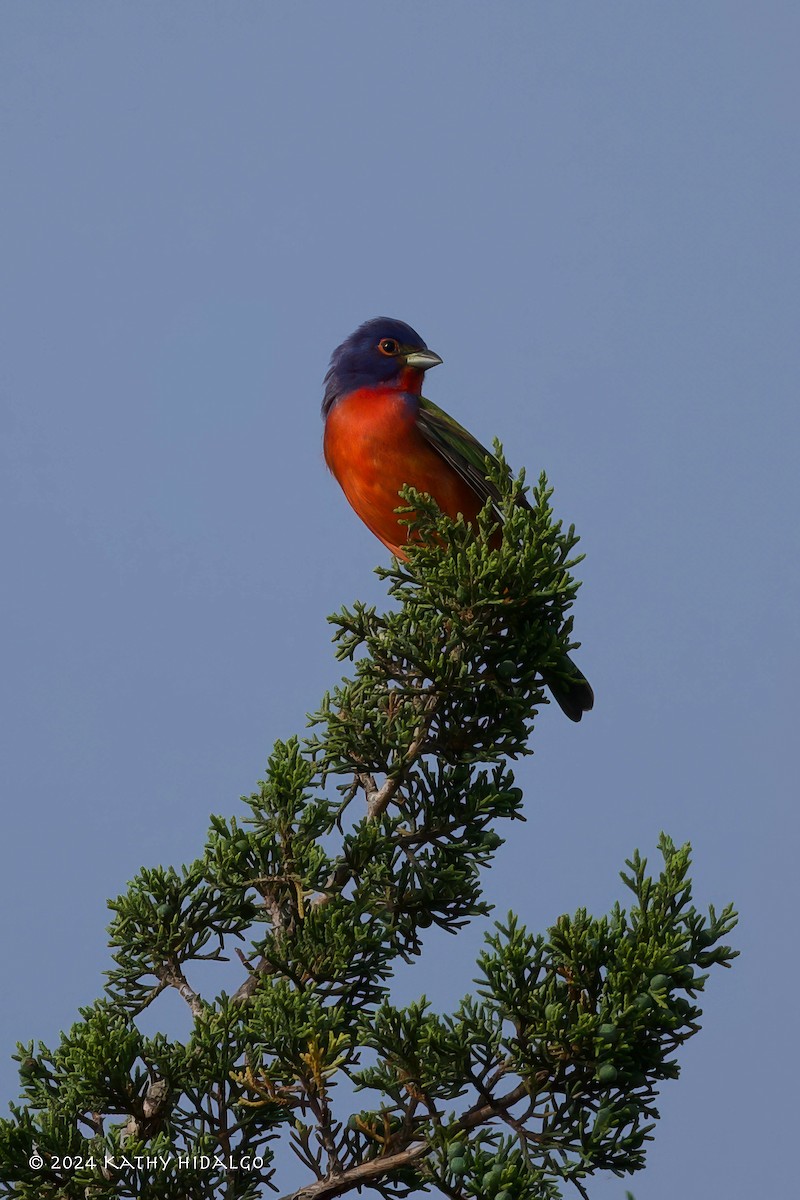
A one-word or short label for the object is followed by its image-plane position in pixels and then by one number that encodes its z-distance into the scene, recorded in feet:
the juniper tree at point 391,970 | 29.76
